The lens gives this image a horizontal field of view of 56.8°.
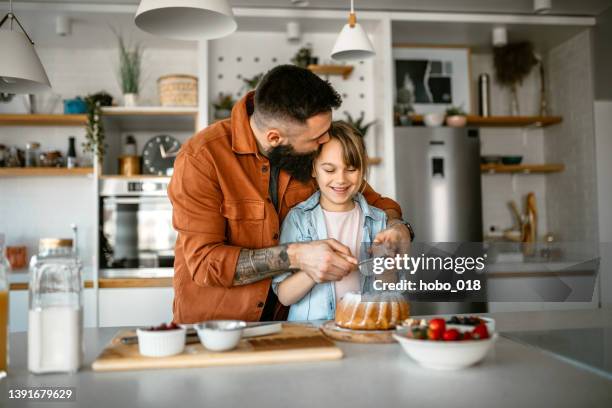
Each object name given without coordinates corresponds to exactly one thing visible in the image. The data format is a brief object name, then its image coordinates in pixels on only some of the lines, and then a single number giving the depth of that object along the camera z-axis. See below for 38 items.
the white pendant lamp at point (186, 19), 1.59
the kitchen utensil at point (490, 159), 4.92
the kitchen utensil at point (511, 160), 5.00
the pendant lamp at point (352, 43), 3.14
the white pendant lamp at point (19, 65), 2.26
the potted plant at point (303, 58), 4.55
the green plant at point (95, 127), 4.16
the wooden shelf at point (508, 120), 4.84
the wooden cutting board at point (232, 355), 1.24
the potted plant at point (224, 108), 4.39
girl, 1.91
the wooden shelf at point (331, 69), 4.50
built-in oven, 4.17
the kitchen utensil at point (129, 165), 4.32
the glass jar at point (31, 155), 4.44
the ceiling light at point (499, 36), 4.64
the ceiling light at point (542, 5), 4.18
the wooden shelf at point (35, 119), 4.28
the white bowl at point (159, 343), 1.28
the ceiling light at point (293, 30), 4.47
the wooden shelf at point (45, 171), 4.25
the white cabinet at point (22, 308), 4.04
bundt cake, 1.55
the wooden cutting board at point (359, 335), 1.47
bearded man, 1.80
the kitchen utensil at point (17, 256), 4.38
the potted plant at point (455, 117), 4.61
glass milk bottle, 1.18
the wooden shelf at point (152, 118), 4.22
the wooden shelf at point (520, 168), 4.87
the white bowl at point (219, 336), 1.29
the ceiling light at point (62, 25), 4.19
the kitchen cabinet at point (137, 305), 4.08
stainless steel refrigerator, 4.39
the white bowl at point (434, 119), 4.57
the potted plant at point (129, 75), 4.32
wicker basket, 4.28
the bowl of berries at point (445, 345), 1.17
